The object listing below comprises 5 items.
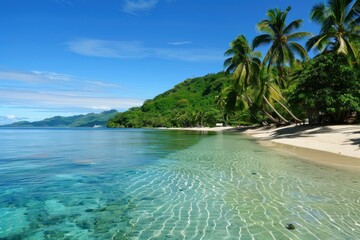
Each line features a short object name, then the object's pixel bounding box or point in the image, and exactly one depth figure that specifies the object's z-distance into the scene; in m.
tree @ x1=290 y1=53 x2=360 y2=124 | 26.69
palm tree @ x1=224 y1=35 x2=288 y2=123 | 34.66
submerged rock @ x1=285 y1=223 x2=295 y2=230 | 5.25
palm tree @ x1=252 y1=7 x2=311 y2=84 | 31.42
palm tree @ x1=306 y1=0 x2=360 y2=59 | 24.84
